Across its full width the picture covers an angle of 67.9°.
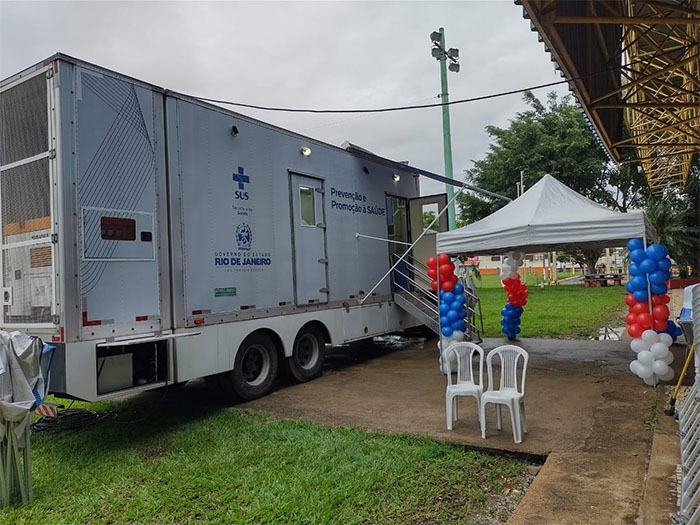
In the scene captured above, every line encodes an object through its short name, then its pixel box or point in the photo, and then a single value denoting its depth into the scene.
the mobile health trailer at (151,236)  4.63
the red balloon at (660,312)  6.13
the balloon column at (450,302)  7.70
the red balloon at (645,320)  6.16
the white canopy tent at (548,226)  6.57
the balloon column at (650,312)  6.05
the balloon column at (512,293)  10.34
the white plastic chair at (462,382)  4.82
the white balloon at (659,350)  5.99
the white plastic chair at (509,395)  4.48
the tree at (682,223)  20.23
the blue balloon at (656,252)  6.21
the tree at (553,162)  24.00
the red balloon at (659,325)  6.15
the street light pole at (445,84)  12.70
